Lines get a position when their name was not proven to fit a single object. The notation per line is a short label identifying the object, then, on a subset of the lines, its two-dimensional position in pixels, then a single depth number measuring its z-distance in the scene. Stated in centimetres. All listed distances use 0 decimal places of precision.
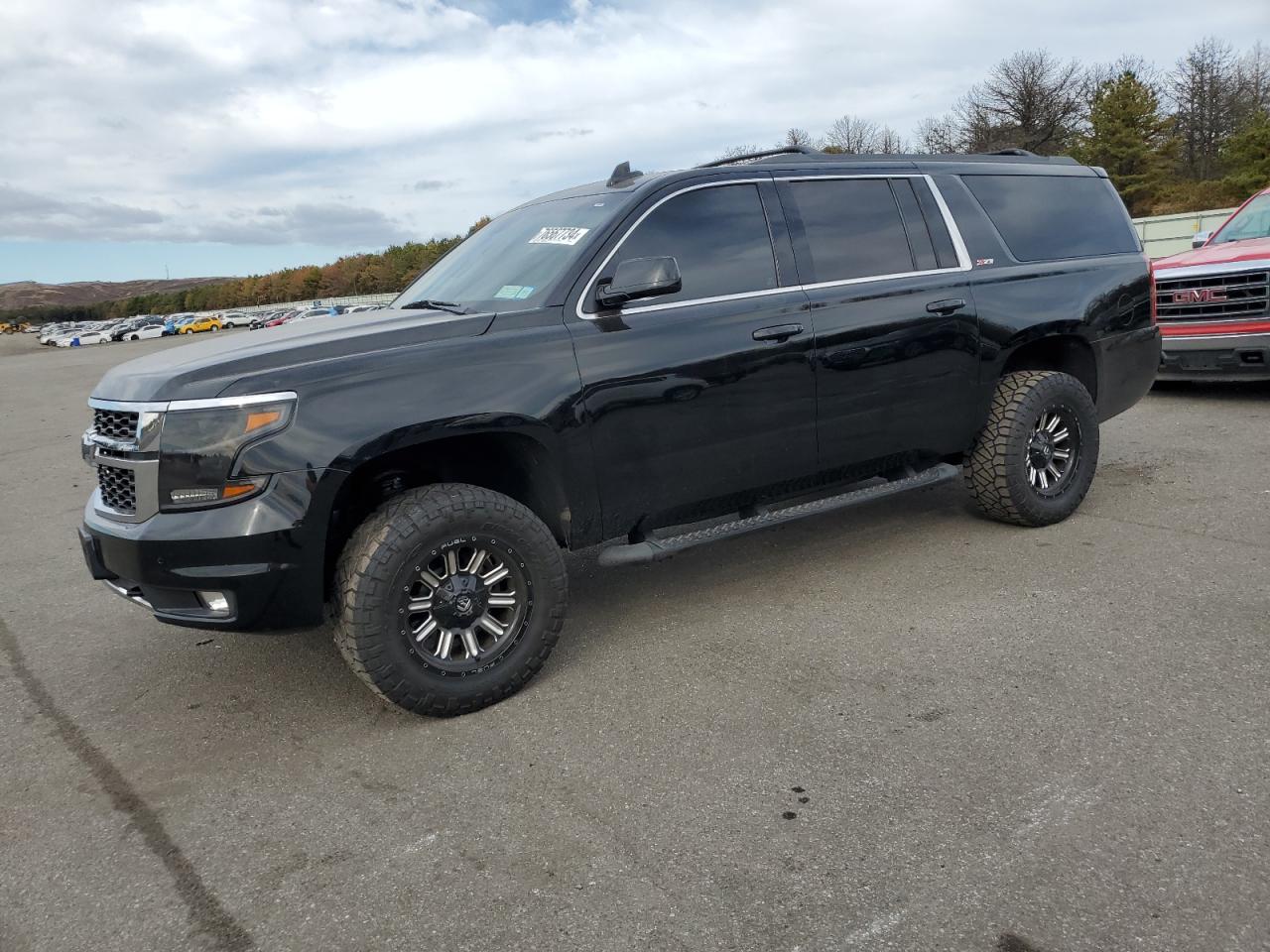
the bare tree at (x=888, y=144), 6551
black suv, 330
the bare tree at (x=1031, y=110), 5516
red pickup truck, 816
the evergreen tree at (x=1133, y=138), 4782
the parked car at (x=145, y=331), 6888
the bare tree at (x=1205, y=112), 5116
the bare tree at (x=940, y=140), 6031
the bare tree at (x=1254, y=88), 5057
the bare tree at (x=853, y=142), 6891
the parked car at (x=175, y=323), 7256
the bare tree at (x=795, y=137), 5592
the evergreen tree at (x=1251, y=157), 3775
